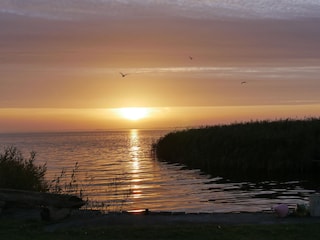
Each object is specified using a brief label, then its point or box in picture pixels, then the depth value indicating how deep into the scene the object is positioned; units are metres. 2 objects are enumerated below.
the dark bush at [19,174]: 18.36
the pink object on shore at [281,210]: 13.98
